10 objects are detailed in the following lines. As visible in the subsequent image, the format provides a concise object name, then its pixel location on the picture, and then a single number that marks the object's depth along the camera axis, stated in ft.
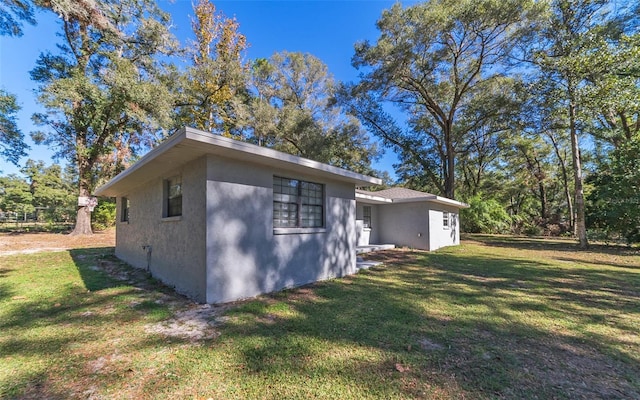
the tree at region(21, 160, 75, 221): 74.89
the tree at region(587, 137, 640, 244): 38.65
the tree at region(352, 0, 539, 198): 44.82
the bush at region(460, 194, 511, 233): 67.67
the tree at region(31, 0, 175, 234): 44.34
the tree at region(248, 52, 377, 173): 62.13
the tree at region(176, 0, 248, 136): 56.65
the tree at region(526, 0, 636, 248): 40.65
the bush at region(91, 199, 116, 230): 64.08
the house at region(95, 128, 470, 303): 15.15
